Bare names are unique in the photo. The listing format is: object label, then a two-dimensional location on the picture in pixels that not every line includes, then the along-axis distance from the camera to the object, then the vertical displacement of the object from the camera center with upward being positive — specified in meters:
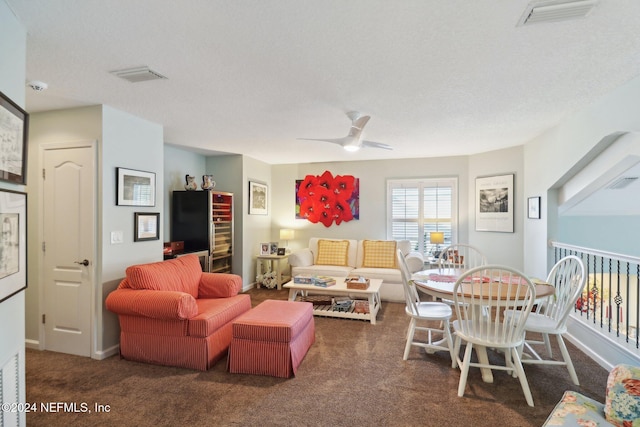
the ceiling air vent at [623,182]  3.75 +0.39
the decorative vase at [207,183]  5.00 +0.47
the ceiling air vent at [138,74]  2.32 +1.05
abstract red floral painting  6.24 +0.31
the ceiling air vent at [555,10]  1.58 +1.06
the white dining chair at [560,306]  2.45 -0.79
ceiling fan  3.20 +0.83
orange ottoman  2.61 -1.14
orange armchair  2.70 -0.98
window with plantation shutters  5.77 +0.06
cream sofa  4.94 -0.94
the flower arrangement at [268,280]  5.75 -1.25
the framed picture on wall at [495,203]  4.91 +0.17
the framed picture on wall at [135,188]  3.13 +0.26
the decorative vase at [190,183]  4.94 +0.46
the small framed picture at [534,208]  4.18 +0.08
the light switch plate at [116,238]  3.08 -0.26
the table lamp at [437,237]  5.48 -0.42
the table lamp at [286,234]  6.22 -0.43
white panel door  3.02 -0.35
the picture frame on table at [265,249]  5.84 -0.69
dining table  2.52 -0.64
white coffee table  4.02 -1.12
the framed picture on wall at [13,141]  1.51 +0.36
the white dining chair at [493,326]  2.23 -0.86
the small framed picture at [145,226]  3.32 -0.16
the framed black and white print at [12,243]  1.52 -0.16
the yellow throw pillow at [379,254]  5.39 -0.72
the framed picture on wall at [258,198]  5.81 +0.28
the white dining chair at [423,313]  2.87 -0.94
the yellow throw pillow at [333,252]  5.68 -0.73
